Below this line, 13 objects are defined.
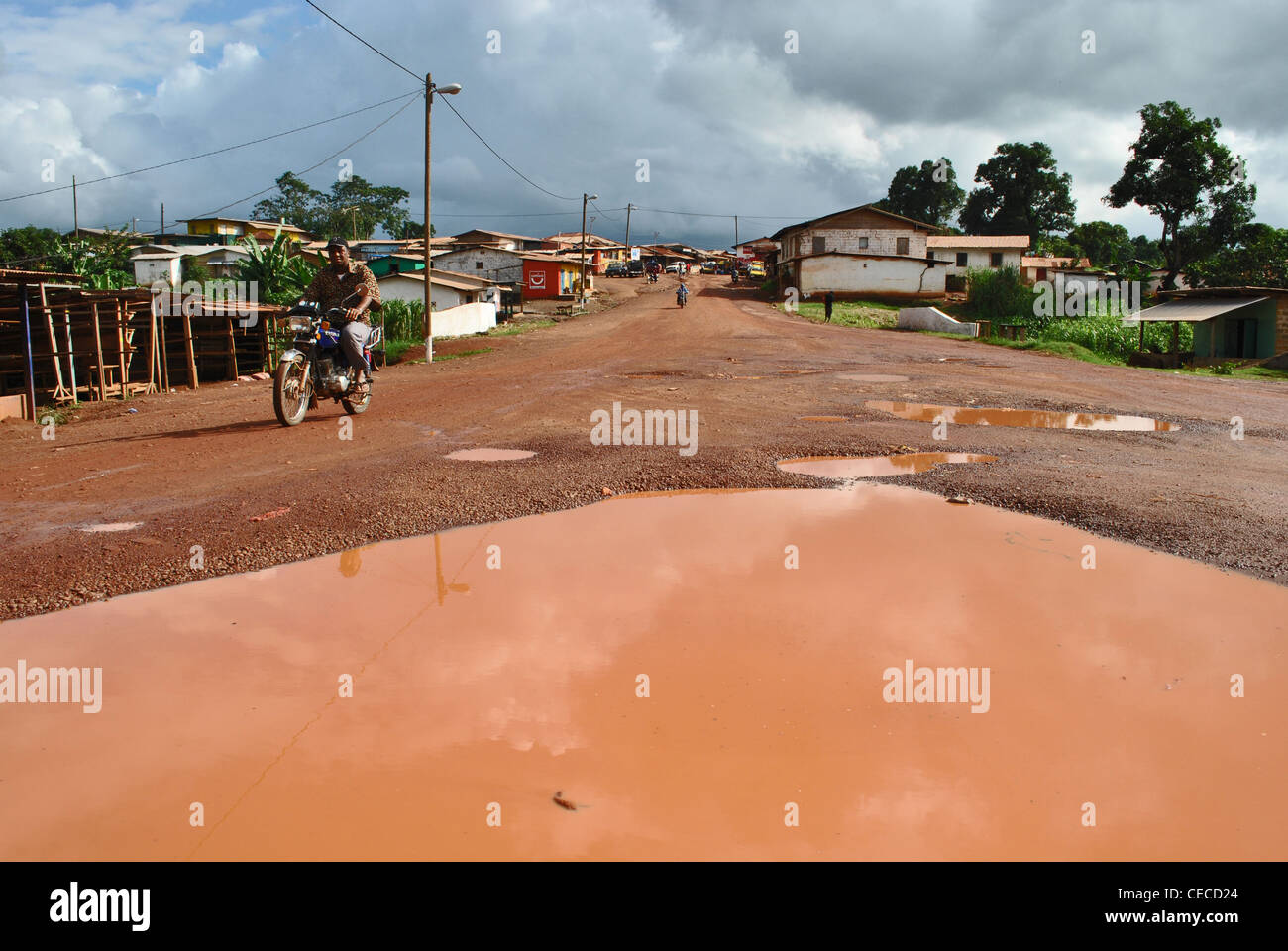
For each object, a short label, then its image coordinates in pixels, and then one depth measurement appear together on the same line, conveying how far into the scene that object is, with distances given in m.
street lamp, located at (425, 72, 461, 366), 19.72
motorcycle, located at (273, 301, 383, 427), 9.04
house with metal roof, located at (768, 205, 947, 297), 47.41
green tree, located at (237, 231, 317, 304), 28.16
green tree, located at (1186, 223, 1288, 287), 43.66
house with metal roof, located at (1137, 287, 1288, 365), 26.27
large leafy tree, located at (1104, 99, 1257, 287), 51.53
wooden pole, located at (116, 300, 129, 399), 15.30
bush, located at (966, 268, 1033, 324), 41.12
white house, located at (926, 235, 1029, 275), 57.09
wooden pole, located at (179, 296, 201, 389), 17.50
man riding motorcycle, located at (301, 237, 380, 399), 9.44
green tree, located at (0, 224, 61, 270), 47.09
